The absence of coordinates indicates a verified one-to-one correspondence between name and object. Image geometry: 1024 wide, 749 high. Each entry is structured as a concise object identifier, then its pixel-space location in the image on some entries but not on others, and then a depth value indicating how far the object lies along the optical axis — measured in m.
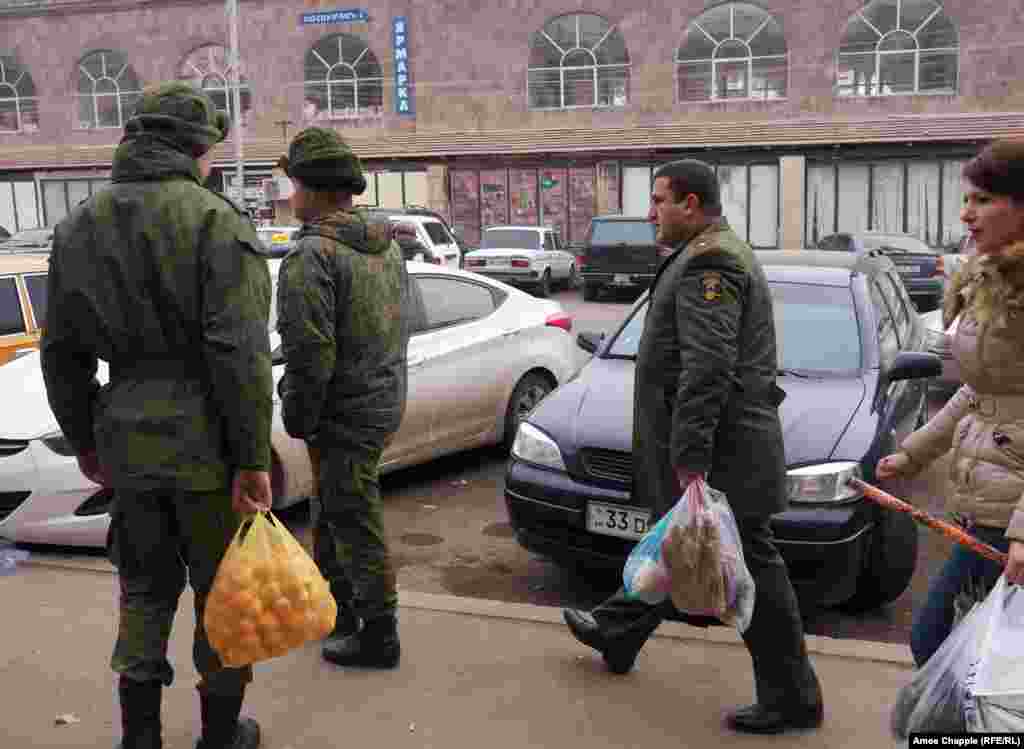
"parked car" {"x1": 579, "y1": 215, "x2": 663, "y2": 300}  22.95
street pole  28.48
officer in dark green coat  3.43
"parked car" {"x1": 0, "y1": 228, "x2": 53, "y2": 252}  20.78
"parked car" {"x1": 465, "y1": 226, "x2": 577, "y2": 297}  24.61
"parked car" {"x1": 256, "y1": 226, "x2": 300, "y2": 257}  21.17
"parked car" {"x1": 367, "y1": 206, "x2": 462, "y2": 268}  23.11
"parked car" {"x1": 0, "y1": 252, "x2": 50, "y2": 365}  7.75
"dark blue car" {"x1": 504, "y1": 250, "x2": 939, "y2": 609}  4.55
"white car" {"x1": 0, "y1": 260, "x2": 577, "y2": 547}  5.59
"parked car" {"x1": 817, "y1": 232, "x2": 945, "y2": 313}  20.20
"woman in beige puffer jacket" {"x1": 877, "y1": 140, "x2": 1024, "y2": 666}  2.78
